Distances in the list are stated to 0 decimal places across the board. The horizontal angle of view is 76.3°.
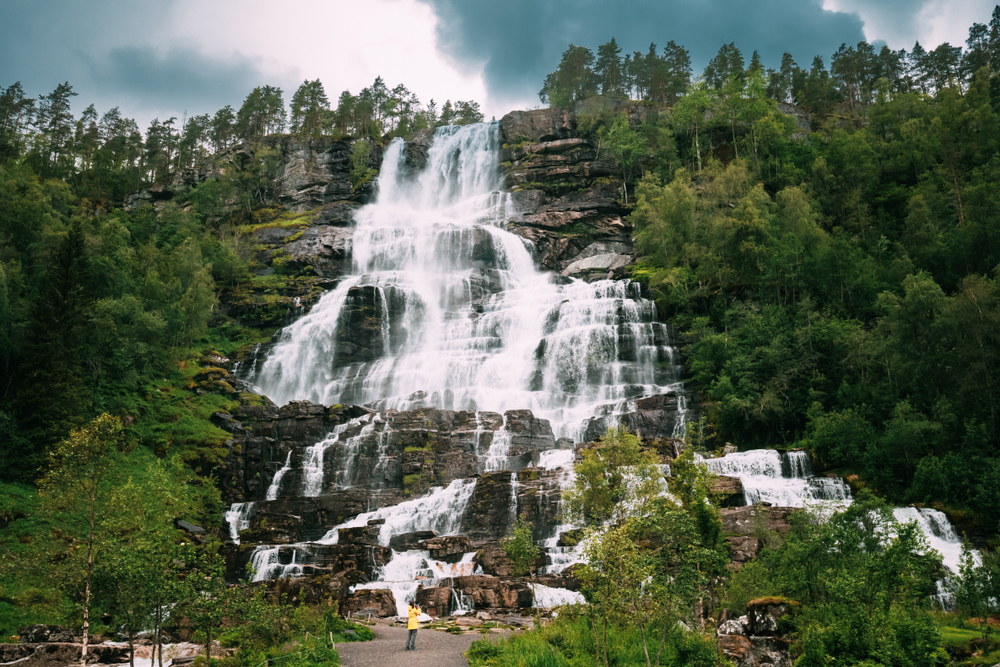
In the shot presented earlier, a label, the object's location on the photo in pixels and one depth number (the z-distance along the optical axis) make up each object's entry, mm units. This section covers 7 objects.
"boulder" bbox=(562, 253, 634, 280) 64812
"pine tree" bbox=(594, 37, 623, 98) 95438
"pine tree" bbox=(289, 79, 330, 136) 101375
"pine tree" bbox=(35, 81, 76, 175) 87312
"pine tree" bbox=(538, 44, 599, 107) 93812
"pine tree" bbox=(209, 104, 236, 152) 103562
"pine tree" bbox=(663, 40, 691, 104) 92312
